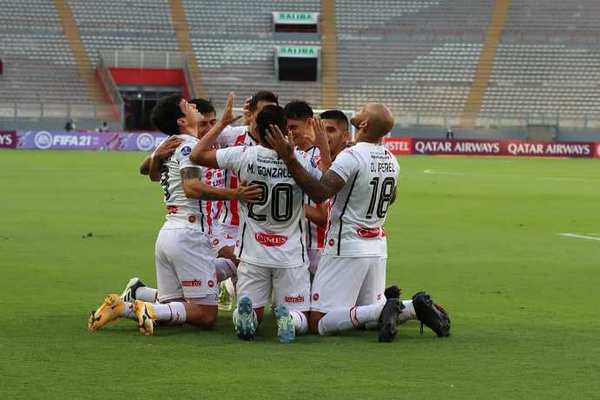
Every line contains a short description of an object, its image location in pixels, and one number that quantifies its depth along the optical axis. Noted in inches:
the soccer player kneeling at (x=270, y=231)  350.9
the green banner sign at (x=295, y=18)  2571.4
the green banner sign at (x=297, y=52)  2518.5
